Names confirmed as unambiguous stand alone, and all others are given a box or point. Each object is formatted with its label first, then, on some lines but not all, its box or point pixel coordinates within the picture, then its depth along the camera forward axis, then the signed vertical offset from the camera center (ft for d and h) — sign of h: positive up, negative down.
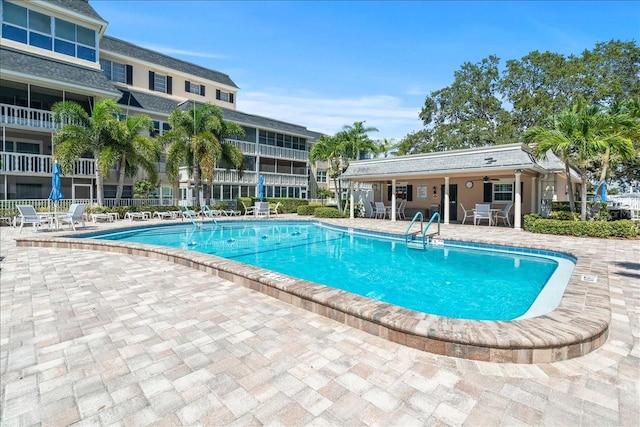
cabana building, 47.80 +4.76
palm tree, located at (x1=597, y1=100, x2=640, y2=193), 37.45 +7.52
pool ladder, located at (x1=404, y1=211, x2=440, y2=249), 38.27 -4.40
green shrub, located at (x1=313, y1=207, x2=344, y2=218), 68.95 -2.00
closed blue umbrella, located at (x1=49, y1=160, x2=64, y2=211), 45.65 +2.31
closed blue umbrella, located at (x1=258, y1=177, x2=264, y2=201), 76.02 +4.12
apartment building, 56.90 +22.88
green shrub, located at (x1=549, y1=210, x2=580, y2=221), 43.47 -1.61
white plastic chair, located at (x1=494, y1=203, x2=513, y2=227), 52.32 -1.80
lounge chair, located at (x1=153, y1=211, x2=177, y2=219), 63.98 -2.15
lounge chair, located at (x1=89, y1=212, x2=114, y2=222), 54.21 -2.34
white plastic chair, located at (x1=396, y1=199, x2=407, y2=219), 67.45 -1.54
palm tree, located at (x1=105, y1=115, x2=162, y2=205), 57.22 +9.87
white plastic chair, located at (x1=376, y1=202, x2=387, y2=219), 66.54 -1.09
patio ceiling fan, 60.41 +4.68
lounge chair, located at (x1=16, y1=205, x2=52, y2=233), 41.70 -1.68
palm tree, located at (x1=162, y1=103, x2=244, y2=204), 65.21 +12.99
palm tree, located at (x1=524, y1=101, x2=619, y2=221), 38.24 +8.27
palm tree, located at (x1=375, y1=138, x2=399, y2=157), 114.93 +20.60
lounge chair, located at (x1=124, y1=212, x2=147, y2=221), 59.82 -2.20
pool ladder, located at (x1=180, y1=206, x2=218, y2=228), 55.94 -3.11
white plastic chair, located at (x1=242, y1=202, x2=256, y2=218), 76.31 -1.57
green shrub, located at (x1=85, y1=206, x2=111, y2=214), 56.44 -1.03
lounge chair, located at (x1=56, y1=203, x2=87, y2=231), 42.55 -1.69
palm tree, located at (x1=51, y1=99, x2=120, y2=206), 53.21 +11.96
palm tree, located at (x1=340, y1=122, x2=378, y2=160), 79.30 +16.21
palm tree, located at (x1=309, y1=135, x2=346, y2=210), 79.56 +12.84
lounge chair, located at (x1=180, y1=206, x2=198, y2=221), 65.66 -1.98
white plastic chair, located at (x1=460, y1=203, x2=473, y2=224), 63.78 -1.83
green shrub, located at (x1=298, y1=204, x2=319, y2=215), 77.15 -1.42
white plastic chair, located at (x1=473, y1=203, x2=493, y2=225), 52.26 -1.34
